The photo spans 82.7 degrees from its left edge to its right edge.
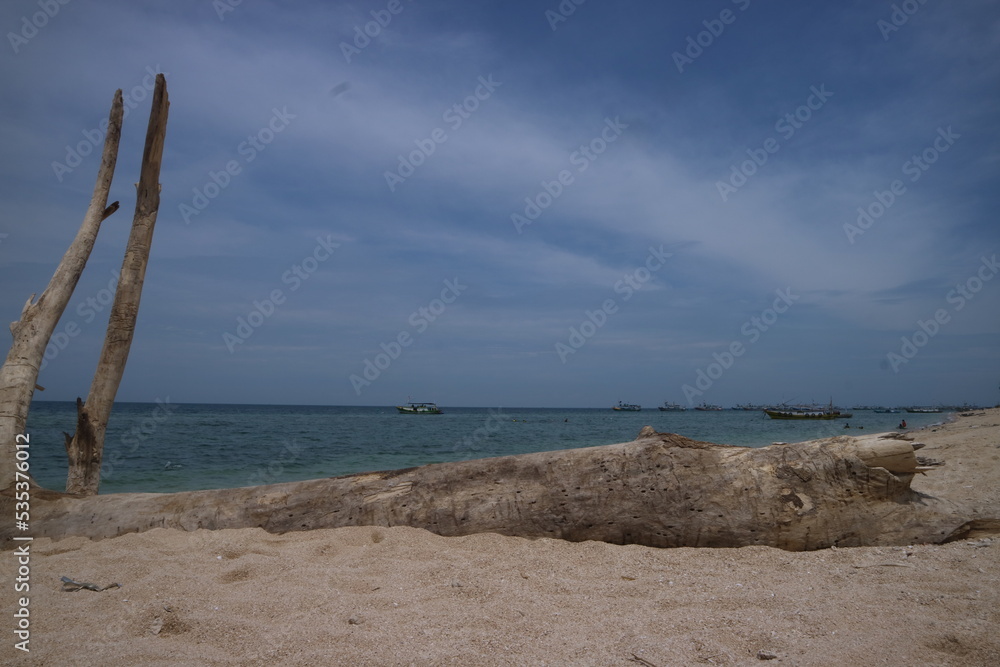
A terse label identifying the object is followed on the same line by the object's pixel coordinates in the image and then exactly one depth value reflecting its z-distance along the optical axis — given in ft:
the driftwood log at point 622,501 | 15.72
